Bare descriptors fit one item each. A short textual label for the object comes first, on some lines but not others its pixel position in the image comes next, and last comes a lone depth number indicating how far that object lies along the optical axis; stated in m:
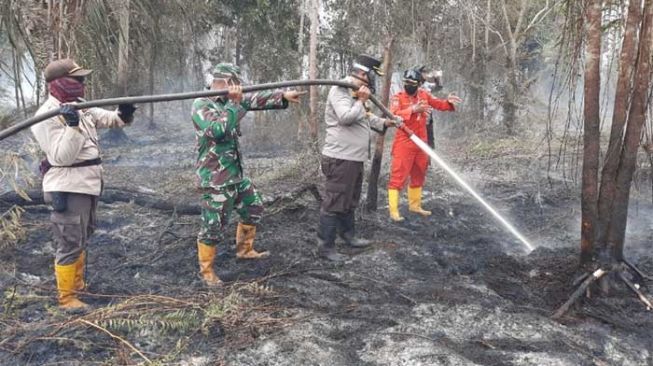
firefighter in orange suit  5.91
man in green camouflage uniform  3.92
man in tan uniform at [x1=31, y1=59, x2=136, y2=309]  3.33
